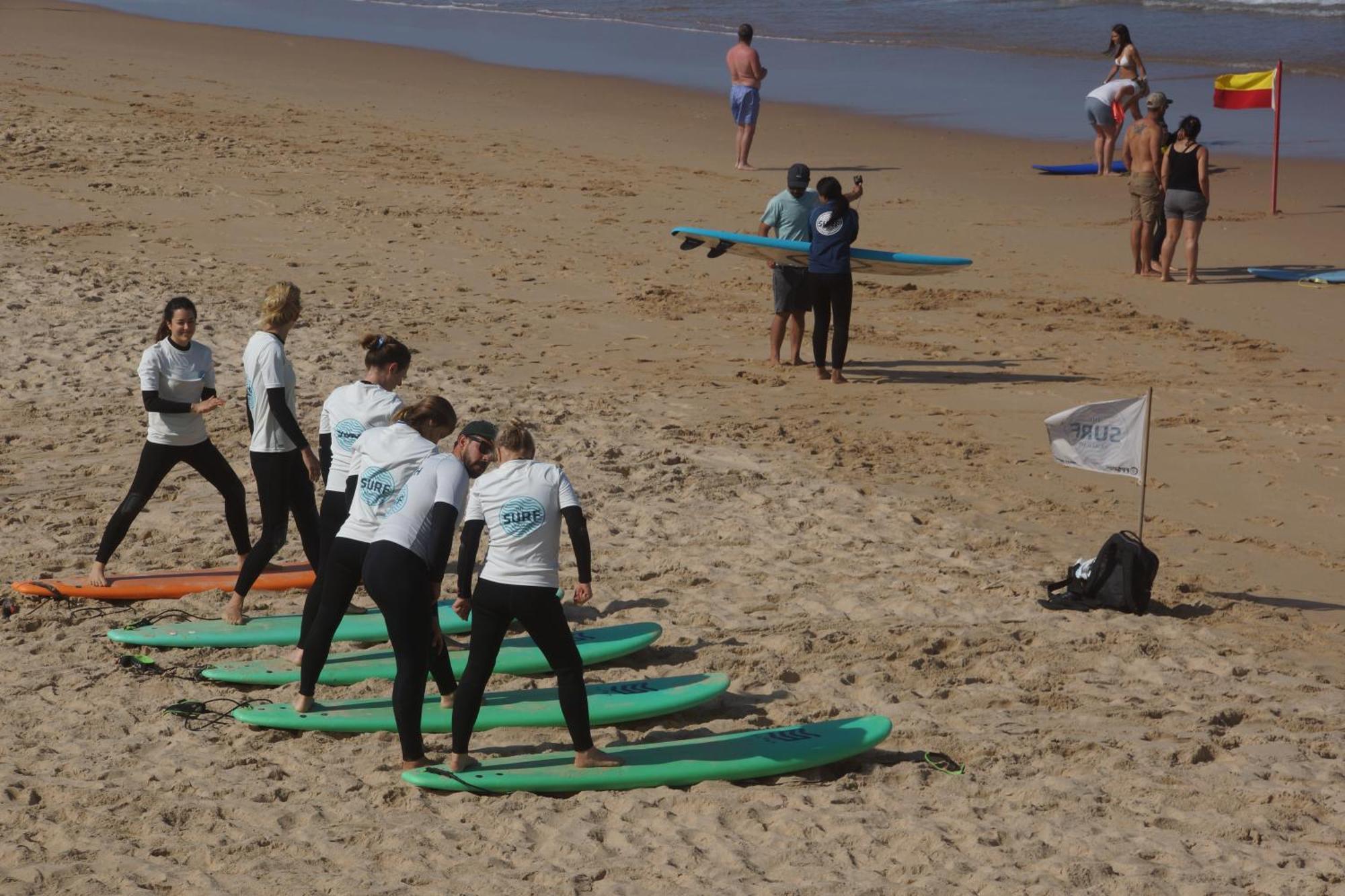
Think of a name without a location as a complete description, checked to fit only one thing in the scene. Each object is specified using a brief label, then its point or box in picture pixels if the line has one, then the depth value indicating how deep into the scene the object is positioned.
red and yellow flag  35.69
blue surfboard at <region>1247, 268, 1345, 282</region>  29.52
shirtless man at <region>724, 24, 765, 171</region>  39.28
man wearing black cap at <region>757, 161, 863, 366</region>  24.66
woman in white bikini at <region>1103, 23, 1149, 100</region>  39.72
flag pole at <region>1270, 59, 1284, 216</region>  34.16
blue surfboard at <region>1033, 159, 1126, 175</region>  39.03
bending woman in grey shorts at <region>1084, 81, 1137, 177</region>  38.87
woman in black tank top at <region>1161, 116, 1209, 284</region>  28.92
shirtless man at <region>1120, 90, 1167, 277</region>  29.42
